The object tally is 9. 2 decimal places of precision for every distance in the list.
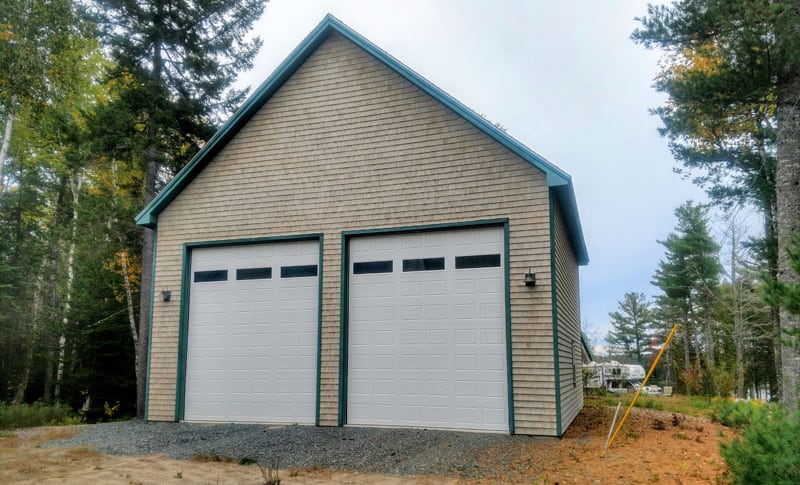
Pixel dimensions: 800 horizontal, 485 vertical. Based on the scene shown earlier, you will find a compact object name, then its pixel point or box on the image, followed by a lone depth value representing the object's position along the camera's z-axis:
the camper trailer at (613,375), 17.65
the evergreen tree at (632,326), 50.91
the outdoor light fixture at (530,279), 8.65
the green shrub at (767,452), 3.54
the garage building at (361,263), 8.84
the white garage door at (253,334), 10.02
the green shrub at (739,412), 4.69
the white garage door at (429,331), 8.90
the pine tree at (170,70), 15.13
